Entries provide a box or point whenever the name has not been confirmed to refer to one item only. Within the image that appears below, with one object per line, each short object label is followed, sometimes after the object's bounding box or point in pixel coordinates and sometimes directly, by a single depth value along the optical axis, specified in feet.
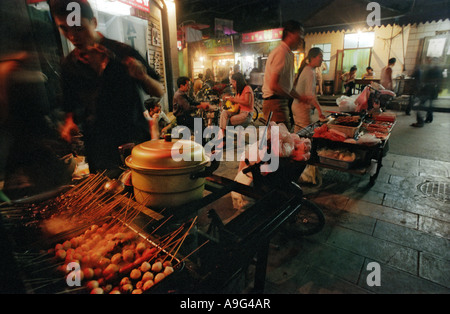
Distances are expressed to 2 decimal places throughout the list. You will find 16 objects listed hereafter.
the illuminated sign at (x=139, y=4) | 21.83
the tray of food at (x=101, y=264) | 4.69
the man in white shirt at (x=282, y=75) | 14.19
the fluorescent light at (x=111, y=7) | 20.83
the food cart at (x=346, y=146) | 13.53
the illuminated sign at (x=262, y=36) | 65.82
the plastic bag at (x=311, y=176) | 15.82
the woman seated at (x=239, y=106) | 23.62
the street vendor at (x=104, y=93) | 8.84
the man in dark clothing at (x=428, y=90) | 31.60
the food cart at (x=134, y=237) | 4.68
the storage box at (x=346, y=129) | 13.93
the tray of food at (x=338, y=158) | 13.66
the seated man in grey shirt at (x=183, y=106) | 24.25
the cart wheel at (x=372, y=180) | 15.61
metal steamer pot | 5.62
